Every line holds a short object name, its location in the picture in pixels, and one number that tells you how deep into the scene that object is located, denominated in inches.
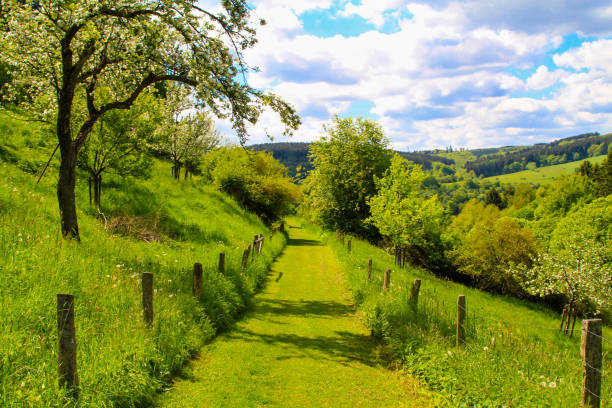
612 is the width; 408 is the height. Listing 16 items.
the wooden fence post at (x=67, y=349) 174.7
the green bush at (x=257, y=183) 1569.9
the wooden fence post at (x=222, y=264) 474.3
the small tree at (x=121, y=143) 610.9
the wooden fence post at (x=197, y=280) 371.9
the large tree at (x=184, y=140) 1333.7
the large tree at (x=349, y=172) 1393.9
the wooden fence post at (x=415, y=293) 379.9
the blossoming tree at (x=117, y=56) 370.6
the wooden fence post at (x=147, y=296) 275.0
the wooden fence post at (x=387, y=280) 460.1
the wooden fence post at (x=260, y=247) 804.3
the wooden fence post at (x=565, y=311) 852.7
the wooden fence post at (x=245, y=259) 593.3
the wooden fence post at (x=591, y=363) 188.3
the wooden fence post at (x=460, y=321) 298.8
